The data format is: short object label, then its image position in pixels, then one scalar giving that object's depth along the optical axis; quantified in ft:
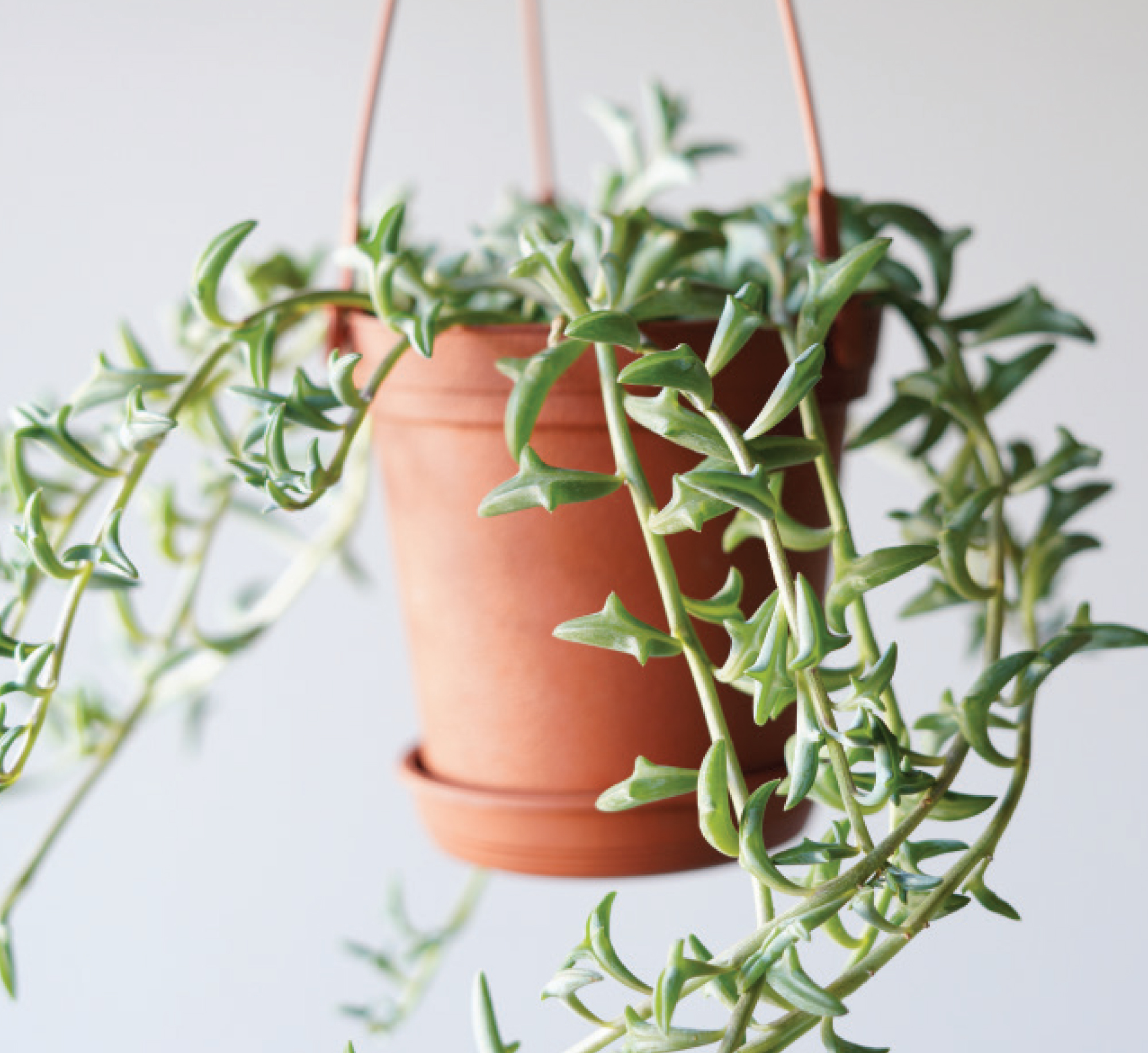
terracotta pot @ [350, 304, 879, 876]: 2.04
